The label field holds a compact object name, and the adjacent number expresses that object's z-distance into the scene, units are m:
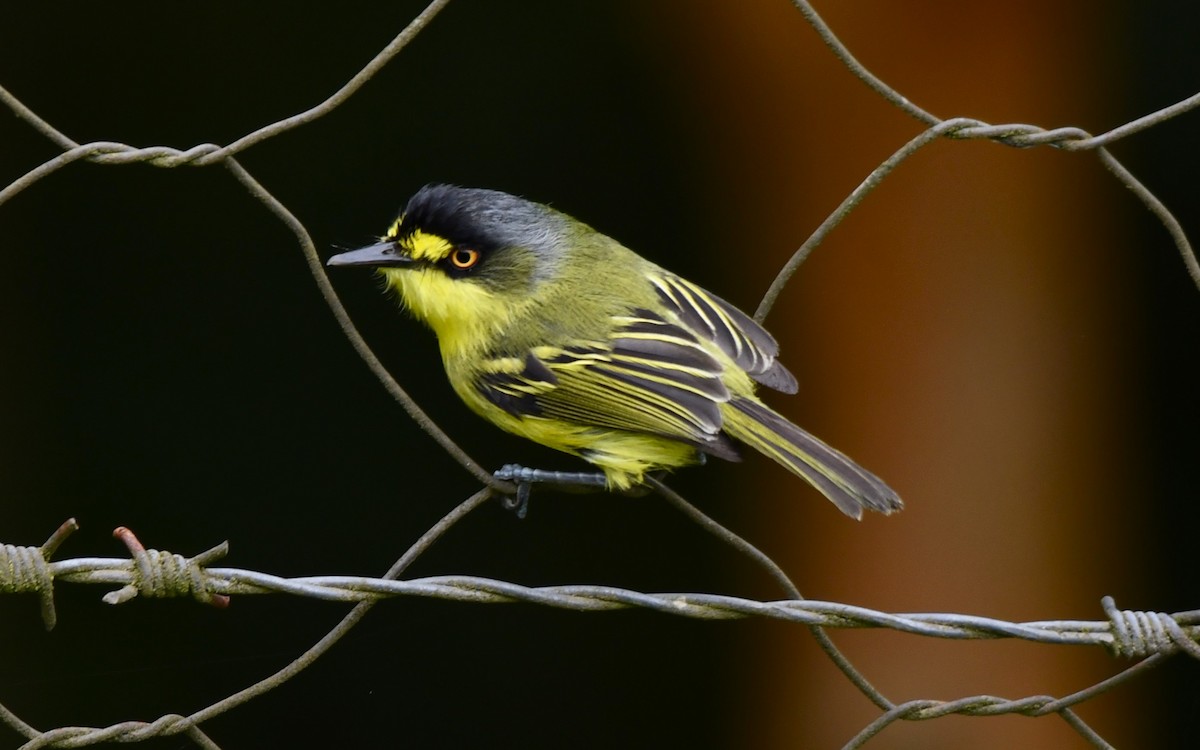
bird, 2.78
